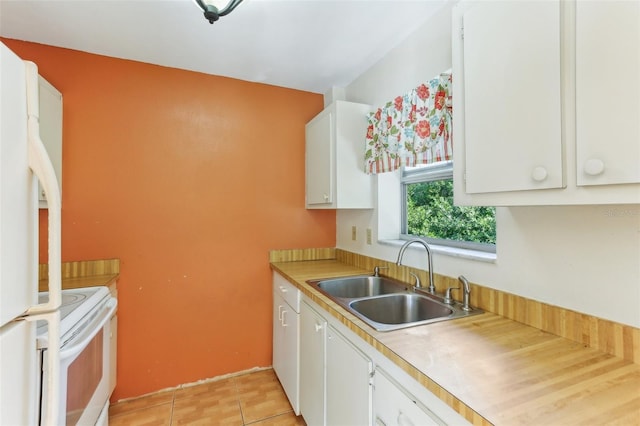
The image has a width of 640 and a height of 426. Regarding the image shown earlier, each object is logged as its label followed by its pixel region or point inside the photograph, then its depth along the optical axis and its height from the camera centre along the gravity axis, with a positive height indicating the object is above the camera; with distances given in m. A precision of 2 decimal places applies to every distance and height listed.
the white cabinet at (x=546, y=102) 0.68 +0.31
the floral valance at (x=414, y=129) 1.43 +0.48
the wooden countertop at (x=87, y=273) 1.75 -0.39
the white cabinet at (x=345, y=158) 2.07 +0.41
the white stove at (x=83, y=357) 1.08 -0.64
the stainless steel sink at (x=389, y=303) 1.29 -0.46
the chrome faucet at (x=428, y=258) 1.48 -0.23
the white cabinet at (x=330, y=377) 1.14 -0.76
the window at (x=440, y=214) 1.50 +0.00
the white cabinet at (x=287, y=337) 1.82 -0.86
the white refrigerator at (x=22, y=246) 0.61 -0.07
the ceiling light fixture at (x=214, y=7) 1.26 +0.92
